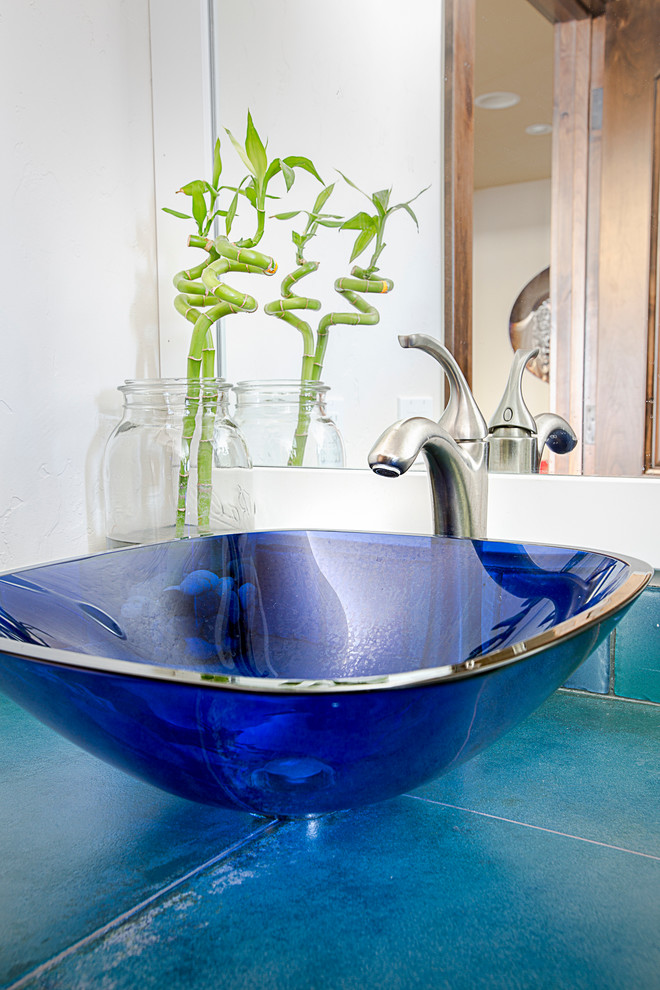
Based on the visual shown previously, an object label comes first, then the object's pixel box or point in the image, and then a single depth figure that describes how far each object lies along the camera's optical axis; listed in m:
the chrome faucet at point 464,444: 0.60
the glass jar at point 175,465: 1.03
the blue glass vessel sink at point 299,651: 0.34
